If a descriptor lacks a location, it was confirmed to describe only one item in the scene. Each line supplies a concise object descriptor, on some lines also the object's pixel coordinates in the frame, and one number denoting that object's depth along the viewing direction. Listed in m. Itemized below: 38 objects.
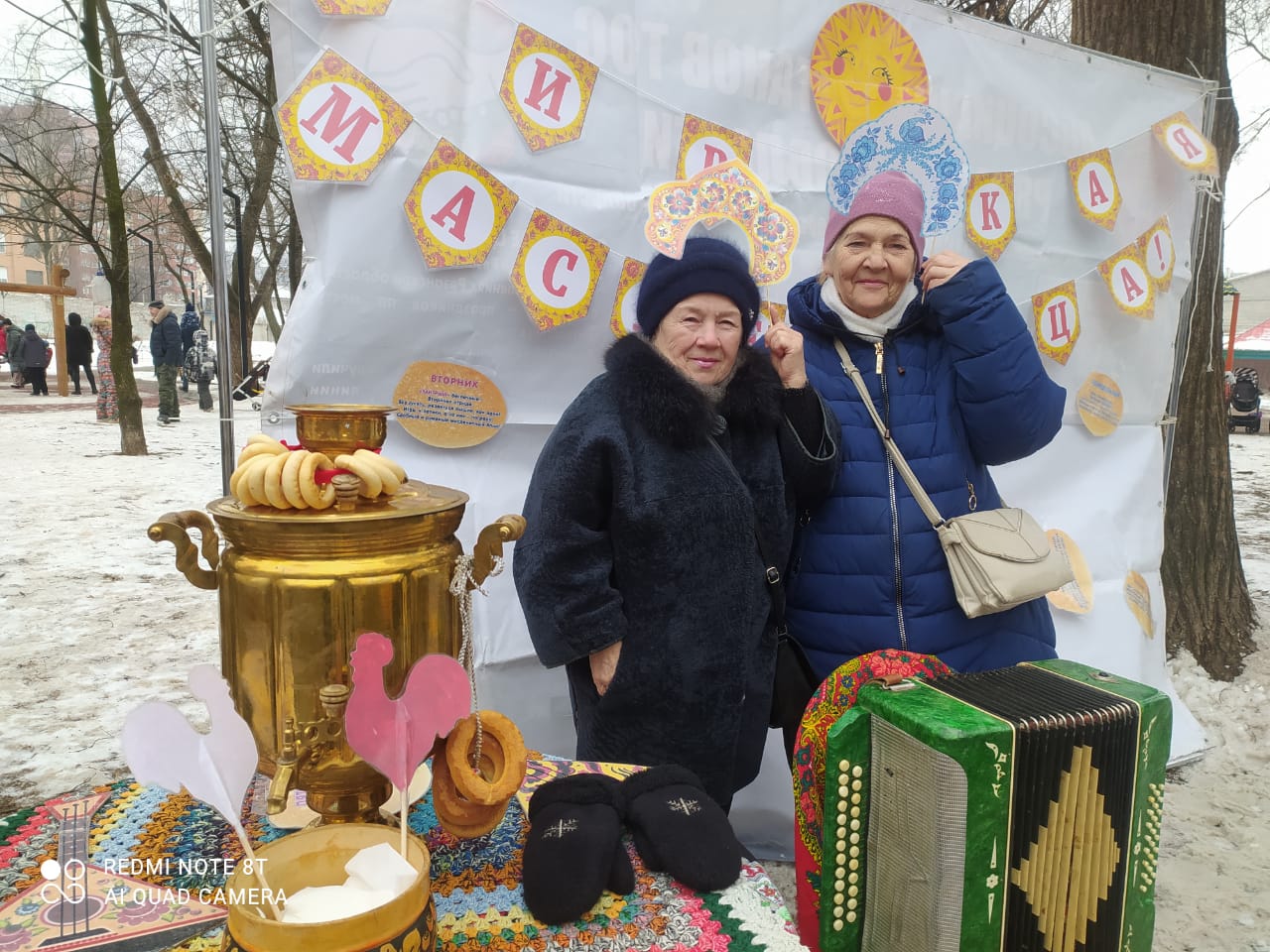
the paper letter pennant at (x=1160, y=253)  3.01
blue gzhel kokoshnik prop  1.99
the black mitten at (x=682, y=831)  0.95
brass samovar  0.87
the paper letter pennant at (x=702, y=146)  2.32
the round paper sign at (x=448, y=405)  2.14
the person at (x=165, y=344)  10.07
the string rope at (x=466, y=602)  1.00
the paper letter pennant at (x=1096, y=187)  2.86
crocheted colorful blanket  0.88
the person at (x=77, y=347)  15.00
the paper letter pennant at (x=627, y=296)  2.32
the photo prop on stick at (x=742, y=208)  1.79
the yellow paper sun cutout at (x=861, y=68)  2.47
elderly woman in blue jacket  1.71
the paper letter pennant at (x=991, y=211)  2.75
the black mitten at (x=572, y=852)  0.91
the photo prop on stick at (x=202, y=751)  0.78
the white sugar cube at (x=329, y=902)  0.75
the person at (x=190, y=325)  14.13
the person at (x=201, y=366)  13.62
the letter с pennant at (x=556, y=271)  2.18
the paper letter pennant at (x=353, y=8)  1.86
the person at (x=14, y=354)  16.78
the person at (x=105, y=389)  9.85
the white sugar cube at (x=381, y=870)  0.79
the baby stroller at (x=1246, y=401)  13.70
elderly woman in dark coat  1.55
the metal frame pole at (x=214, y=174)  1.82
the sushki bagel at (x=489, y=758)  0.96
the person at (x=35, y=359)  14.81
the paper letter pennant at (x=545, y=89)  2.08
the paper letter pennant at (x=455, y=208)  2.04
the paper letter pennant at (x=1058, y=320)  2.89
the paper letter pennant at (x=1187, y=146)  2.85
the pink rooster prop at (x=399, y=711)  0.82
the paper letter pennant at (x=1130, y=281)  2.97
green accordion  1.31
